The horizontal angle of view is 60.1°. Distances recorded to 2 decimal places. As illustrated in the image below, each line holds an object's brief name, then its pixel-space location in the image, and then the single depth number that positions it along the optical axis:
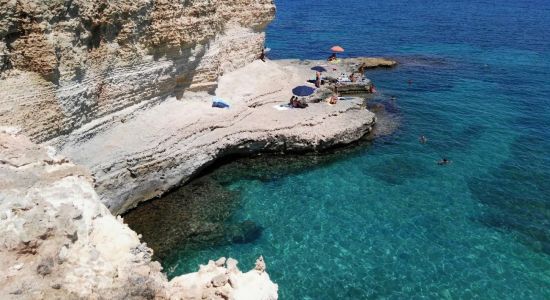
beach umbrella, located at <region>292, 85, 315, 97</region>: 32.00
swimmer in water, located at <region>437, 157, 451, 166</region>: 26.81
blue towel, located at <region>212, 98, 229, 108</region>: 28.06
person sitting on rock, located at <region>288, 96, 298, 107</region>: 30.84
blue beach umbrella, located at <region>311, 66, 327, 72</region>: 40.73
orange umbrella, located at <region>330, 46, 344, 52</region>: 44.57
